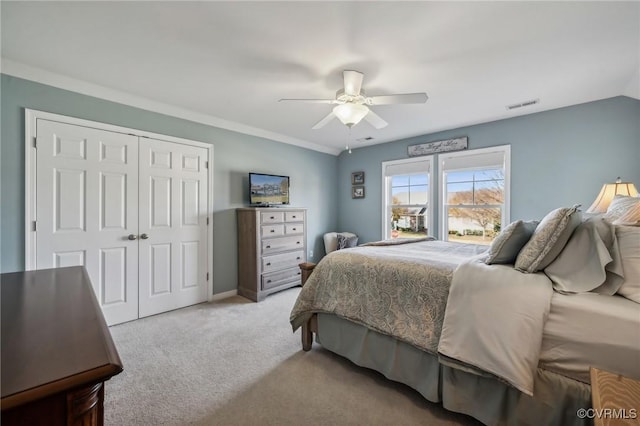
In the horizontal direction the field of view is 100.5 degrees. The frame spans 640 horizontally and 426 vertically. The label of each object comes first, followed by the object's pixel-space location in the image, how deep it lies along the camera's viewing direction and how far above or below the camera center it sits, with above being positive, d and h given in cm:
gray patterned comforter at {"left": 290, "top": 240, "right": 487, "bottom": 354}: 164 -55
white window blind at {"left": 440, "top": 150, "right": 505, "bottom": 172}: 377 +76
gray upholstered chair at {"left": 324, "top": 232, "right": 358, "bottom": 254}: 511 -56
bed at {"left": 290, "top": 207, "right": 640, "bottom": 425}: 120 -59
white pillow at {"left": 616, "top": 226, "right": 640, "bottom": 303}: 124 -24
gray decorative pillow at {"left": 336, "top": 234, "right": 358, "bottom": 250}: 505 -56
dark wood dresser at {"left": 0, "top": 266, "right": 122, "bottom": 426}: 52 -34
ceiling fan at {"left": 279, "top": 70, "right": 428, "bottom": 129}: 220 +98
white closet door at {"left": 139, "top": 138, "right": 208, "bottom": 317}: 310 -18
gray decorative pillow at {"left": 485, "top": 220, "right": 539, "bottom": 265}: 160 -19
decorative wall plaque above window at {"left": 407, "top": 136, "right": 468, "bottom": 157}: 405 +105
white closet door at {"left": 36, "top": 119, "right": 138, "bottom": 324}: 251 +4
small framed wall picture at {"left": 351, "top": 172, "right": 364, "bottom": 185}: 529 +67
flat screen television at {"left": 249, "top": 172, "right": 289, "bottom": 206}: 396 +34
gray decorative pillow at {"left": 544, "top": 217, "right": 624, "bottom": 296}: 128 -26
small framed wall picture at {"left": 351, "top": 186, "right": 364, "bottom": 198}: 529 +40
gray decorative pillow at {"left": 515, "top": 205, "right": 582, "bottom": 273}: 142 -15
